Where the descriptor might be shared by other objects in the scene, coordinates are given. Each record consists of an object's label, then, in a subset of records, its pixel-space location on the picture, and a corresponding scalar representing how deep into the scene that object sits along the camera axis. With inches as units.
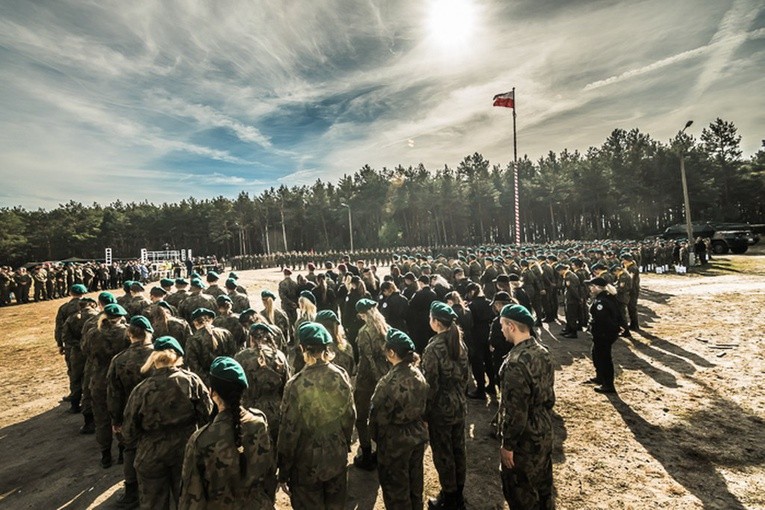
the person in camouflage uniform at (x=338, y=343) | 198.2
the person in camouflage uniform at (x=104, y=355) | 223.3
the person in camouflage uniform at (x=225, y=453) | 101.0
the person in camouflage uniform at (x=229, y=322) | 268.2
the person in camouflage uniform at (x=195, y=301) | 336.8
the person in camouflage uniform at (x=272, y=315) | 292.7
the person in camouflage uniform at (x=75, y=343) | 289.6
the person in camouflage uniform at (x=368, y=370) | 216.7
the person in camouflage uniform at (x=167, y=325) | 253.6
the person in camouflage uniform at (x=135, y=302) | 349.1
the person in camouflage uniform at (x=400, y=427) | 150.9
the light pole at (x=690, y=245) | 989.8
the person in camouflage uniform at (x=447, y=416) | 174.4
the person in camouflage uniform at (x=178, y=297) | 358.0
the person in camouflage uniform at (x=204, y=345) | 210.8
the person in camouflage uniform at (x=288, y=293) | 468.1
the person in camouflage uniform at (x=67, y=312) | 306.7
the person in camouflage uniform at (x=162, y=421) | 143.7
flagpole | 998.4
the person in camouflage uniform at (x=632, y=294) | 474.4
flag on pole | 1100.5
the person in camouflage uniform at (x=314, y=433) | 130.4
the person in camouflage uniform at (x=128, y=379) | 180.2
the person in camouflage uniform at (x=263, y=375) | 166.7
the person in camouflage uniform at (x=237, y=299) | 360.2
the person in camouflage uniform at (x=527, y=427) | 142.3
